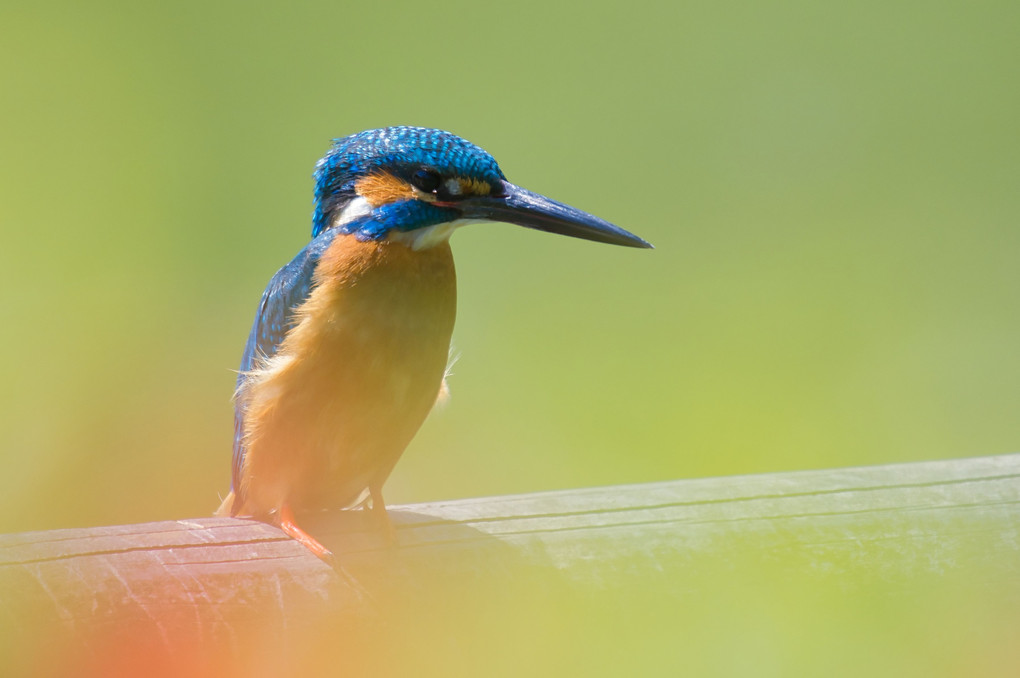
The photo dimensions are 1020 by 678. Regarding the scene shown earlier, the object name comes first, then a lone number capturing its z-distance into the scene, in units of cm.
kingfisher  420
